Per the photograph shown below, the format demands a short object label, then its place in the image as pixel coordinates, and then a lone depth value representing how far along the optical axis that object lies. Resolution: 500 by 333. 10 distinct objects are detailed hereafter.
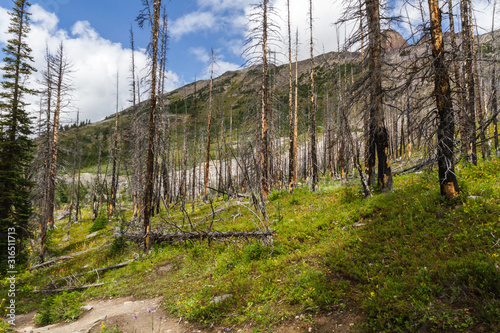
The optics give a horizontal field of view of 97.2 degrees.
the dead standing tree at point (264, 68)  15.77
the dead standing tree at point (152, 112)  10.92
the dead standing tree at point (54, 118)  15.21
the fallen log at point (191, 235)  8.45
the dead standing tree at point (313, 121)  17.16
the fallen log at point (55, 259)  13.07
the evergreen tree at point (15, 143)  13.25
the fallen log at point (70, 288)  8.57
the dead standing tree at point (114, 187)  24.40
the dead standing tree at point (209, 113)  22.53
